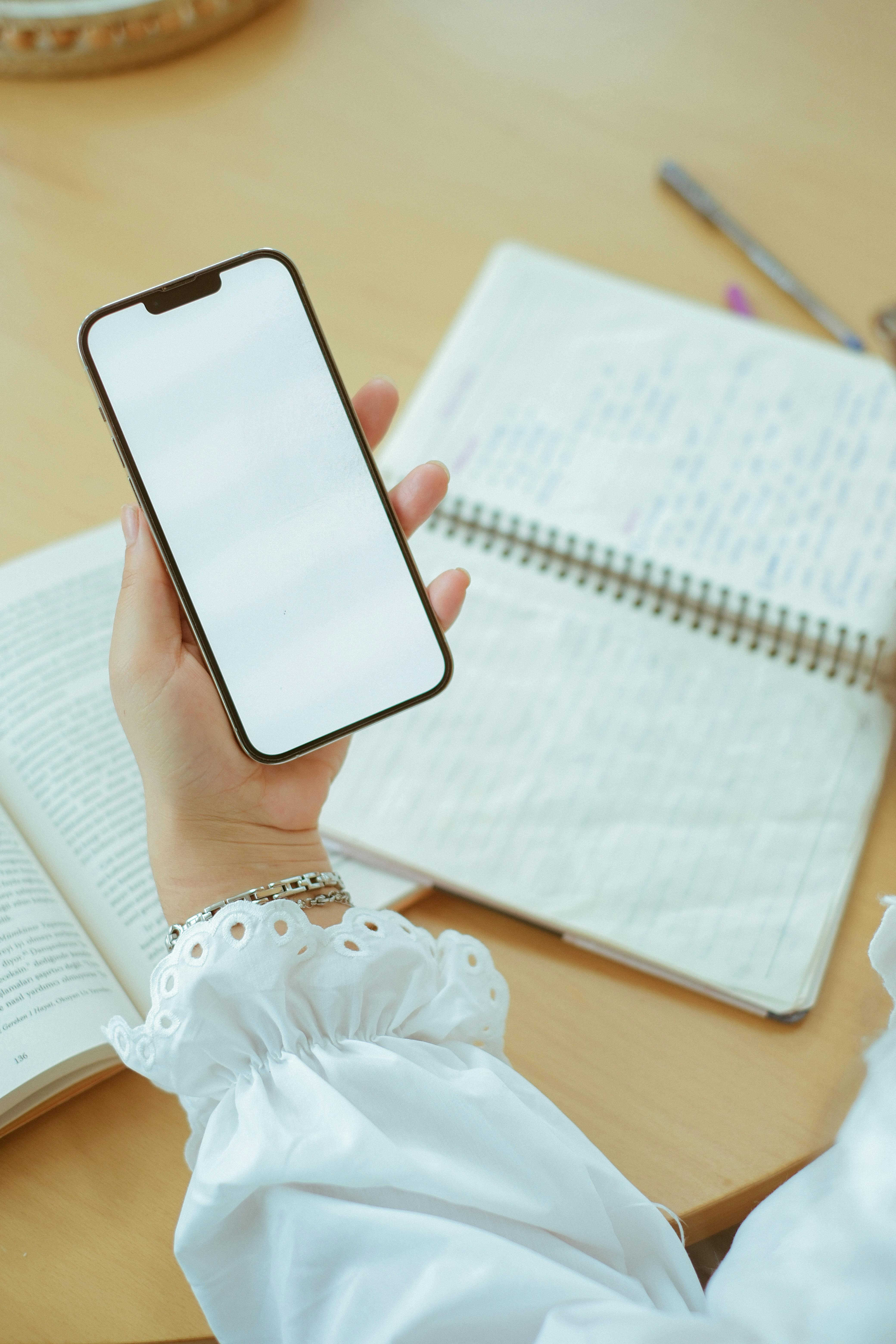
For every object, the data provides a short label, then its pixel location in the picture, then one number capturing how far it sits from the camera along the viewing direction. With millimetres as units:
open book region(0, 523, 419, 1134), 457
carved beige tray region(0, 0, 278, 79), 773
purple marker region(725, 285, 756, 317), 747
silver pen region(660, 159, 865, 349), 732
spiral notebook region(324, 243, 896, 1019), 543
